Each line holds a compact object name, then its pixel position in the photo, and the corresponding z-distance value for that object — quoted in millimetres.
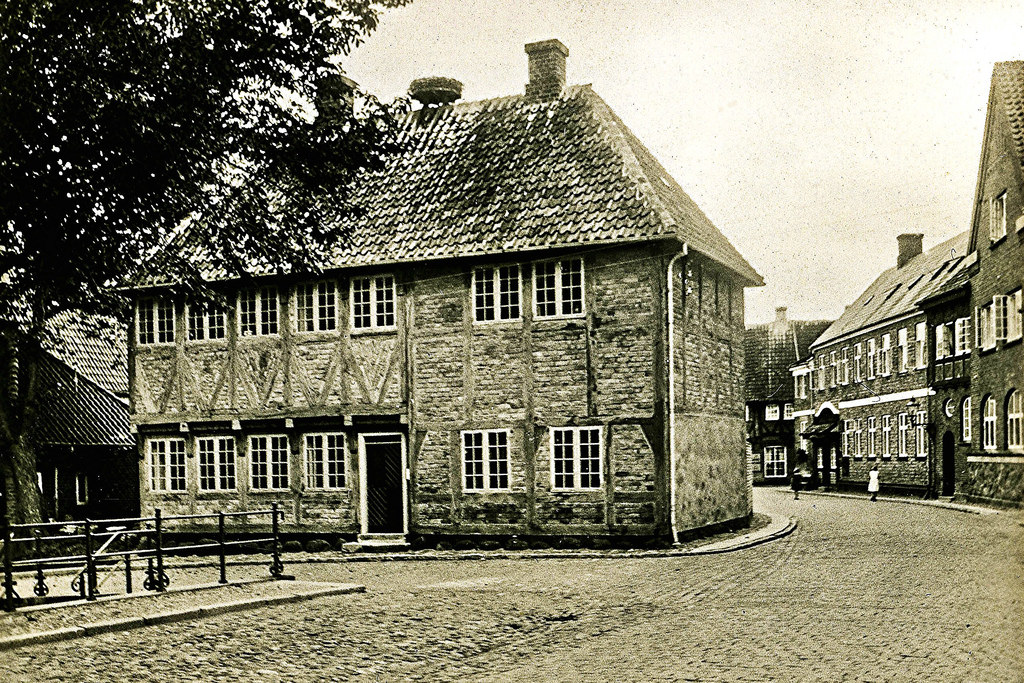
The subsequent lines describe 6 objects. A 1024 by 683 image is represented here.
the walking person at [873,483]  39031
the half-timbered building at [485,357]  21562
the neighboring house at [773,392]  59594
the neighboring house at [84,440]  33531
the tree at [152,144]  11648
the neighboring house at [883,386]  37438
